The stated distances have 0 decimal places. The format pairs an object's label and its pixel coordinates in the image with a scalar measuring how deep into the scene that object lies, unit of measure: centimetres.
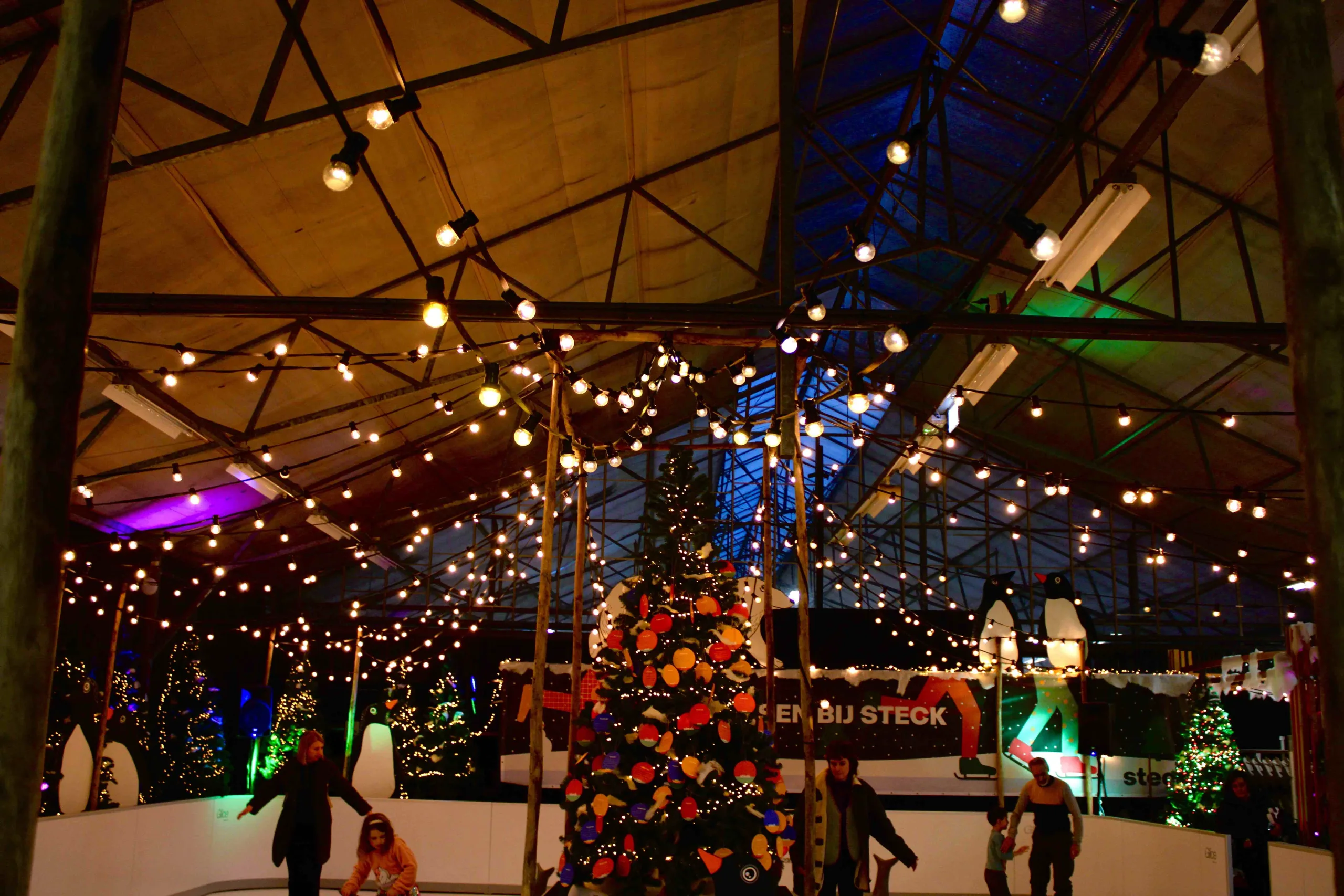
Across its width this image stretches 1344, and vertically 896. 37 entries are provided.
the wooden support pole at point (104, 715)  906
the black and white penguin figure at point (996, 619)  1396
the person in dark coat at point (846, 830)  570
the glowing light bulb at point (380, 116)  464
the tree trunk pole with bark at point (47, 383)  197
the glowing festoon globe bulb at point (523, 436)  645
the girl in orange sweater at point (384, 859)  566
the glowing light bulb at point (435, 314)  566
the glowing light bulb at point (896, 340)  589
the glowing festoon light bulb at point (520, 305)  589
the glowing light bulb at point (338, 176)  433
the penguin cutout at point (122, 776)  987
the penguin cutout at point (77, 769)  846
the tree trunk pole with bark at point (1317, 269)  202
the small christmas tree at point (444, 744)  1290
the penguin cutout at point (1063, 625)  1298
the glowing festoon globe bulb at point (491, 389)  604
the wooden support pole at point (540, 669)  583
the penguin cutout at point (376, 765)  1219
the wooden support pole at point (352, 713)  1270
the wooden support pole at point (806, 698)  546
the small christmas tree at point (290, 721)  1464
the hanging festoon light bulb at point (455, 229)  512
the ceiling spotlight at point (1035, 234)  513
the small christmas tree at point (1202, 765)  1073
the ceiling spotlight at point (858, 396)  606
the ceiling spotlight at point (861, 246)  571
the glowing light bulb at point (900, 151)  508
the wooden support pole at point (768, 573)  707
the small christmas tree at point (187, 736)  1239
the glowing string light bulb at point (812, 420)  688
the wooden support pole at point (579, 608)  676
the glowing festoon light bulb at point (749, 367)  785
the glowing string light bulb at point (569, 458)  692
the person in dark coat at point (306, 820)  598
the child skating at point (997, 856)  764
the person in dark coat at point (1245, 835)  827
